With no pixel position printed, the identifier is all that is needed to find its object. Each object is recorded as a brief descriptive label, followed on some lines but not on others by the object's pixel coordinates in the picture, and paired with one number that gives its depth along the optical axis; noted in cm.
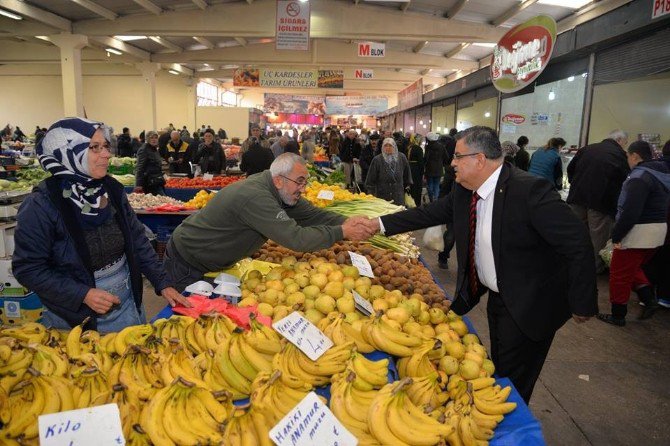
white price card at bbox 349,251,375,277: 309
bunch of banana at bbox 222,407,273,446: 124
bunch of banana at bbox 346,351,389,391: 162
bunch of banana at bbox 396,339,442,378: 196
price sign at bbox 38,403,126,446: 116
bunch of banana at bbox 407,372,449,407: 165
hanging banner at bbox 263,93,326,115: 2706
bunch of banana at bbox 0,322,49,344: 175
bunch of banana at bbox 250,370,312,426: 138
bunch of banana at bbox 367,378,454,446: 139
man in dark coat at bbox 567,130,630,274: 605
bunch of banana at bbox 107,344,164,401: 146
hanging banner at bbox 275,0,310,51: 1022
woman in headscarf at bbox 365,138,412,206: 859
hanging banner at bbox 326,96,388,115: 2811
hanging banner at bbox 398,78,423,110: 2261
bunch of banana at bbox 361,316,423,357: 204
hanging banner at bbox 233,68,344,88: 1800
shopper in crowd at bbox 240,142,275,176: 907
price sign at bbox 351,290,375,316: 246
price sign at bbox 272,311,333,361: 168
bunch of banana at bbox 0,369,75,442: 128
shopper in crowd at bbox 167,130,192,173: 1105
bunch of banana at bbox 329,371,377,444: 144
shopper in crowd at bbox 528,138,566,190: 850
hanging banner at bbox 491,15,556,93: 730
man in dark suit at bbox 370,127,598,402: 229
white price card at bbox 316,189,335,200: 535
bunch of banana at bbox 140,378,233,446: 125
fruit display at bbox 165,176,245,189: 902
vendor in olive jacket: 296
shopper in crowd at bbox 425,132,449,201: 1155
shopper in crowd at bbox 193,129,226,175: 1058
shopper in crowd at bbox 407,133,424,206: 1101
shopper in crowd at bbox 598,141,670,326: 468
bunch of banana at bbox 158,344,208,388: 154
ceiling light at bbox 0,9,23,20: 1218
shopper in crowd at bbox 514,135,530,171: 959
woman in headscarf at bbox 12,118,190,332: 223
